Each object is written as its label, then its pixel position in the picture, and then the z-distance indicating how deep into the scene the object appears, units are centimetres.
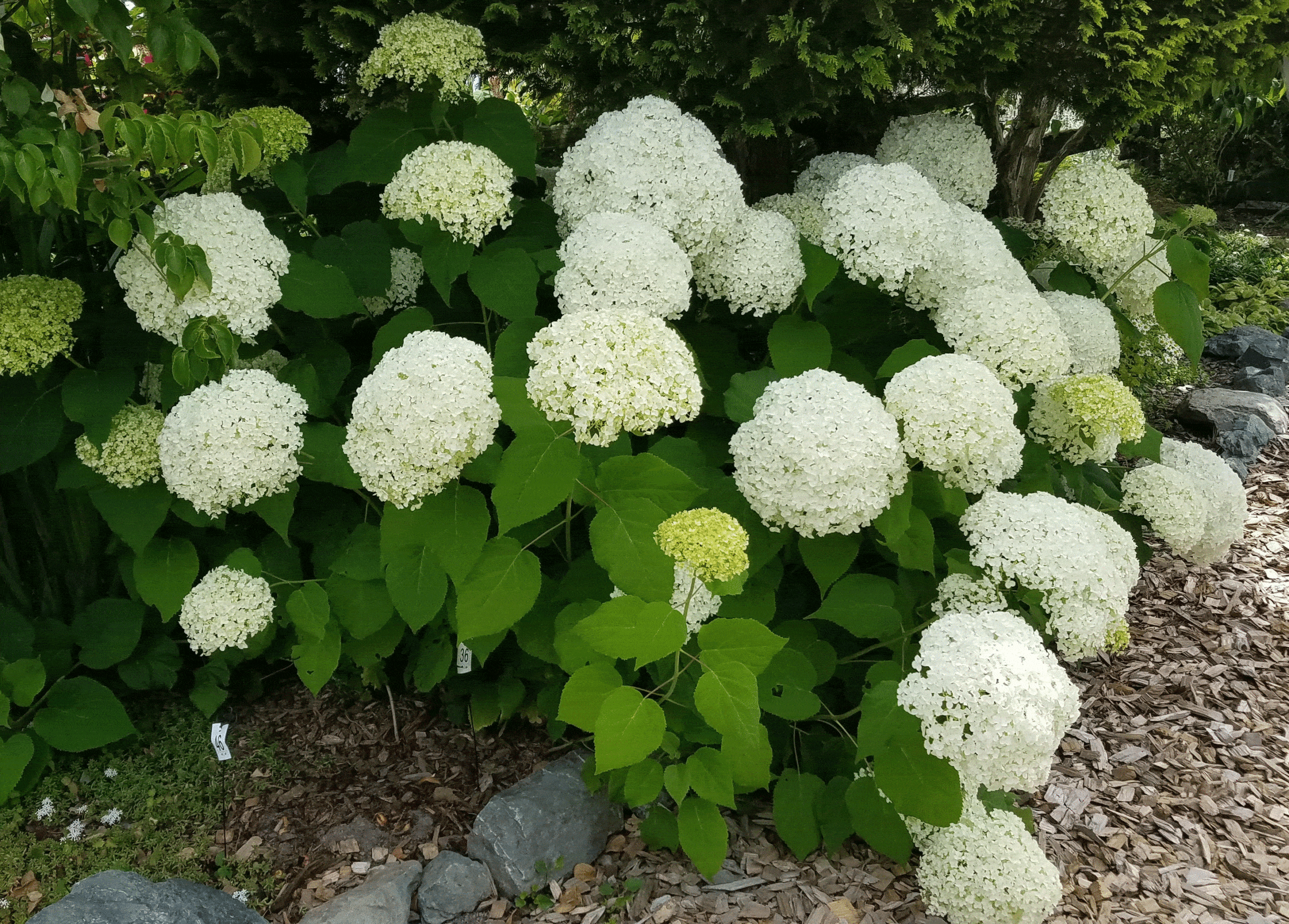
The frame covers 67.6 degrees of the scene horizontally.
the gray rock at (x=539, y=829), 262
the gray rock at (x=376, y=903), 247
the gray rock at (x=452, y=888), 256
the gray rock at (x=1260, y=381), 588
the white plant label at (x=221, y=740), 299
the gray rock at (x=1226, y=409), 530
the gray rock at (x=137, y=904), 209
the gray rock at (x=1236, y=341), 646
